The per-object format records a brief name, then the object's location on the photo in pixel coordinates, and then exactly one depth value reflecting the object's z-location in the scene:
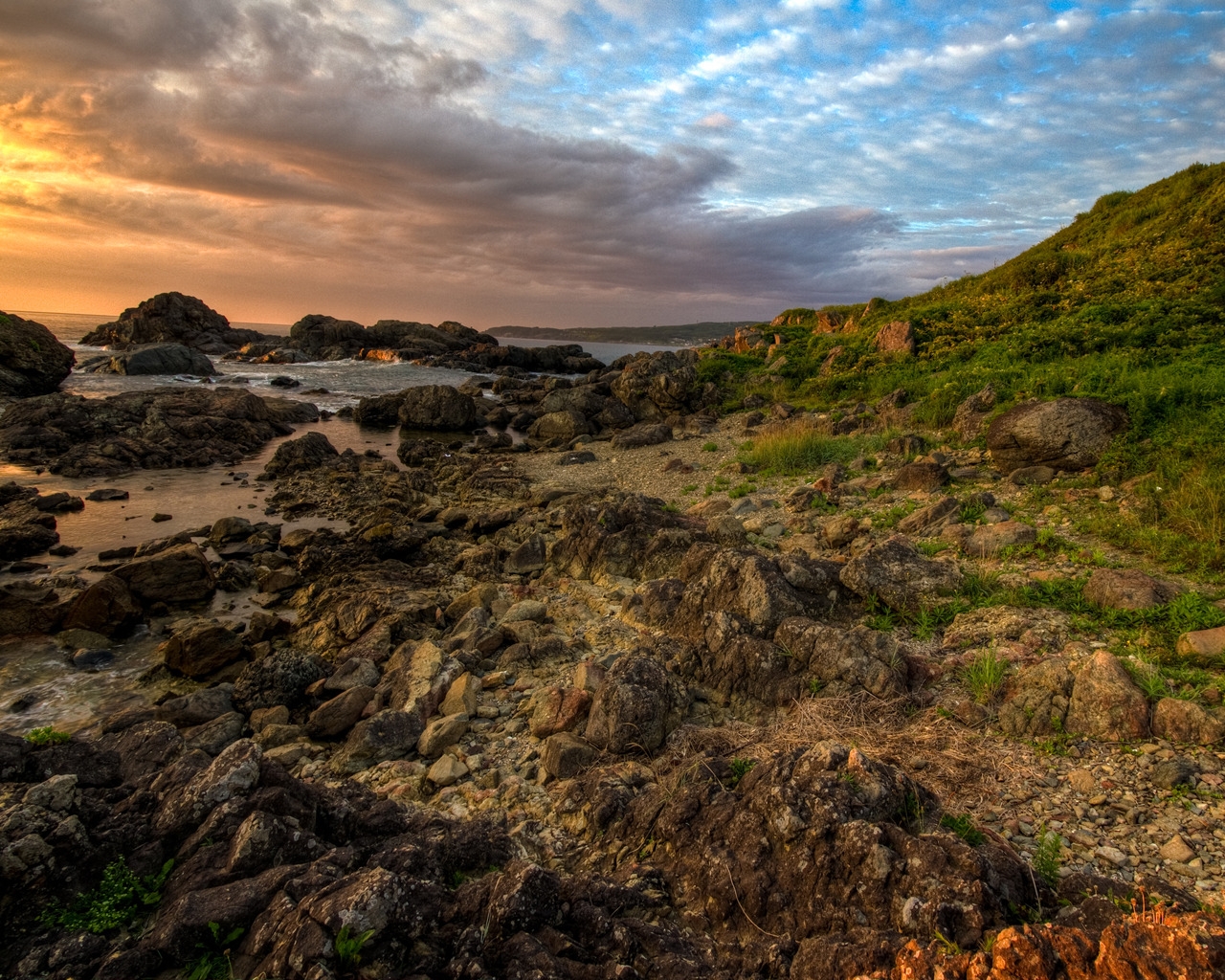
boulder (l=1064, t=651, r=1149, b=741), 5.57
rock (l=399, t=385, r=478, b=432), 37.75
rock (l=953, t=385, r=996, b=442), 15.65
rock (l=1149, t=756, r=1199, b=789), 4.95
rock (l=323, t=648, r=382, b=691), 8.95
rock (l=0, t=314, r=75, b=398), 35.38
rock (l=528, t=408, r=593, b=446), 31.62
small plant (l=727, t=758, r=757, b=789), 5.26
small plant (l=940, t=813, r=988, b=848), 4.34
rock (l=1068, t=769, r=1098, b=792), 5.05
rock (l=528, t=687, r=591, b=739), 7.09
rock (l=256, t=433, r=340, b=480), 24.98
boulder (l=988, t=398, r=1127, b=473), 11.81
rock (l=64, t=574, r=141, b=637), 11.43
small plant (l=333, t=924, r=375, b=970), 3.15
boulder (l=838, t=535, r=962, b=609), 8.36
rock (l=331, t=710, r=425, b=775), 7.23
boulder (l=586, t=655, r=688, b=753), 6.48
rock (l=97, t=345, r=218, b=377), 51.12
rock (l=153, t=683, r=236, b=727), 8.60
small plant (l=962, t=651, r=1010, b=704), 6.40
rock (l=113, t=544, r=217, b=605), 12.59
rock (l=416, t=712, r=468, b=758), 7.14
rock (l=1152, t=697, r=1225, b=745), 5.29
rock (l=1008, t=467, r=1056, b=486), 12.01
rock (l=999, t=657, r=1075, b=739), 5.85
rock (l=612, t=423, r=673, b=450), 26.50
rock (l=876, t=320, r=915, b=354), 26.88
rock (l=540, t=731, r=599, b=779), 6.24
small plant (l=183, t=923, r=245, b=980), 3.36
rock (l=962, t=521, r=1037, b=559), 9.58
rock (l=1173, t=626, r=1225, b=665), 6.25
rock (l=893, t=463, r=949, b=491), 13.27
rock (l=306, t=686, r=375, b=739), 8.10
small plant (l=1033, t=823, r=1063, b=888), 4.01
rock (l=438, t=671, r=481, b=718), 7.80
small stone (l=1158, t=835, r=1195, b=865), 4.26
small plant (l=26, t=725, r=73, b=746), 5.53
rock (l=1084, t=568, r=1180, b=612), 7.39
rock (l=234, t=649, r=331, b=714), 8.89
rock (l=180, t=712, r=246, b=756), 7.64
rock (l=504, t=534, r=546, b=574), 13.19
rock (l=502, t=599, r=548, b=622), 10.40
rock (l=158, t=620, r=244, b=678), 10.28
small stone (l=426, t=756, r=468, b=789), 6.56
